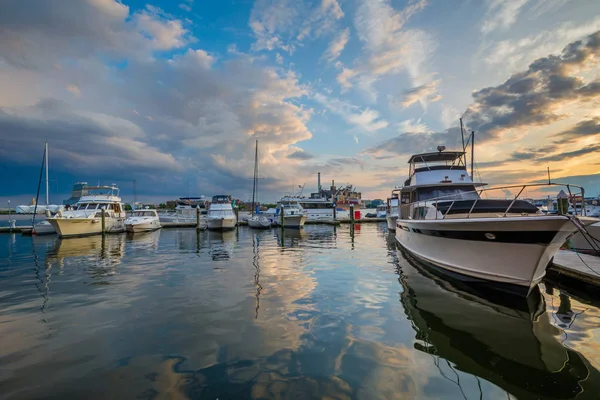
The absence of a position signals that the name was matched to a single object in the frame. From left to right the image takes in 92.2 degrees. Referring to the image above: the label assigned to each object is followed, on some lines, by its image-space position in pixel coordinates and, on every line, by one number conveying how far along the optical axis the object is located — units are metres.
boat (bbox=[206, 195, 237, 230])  31.20
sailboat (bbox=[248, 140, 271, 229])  34.34
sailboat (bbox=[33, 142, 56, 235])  27.27
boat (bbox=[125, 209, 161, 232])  28.62
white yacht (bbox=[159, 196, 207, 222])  43.72
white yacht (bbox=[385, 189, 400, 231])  26.88
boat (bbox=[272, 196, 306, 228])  33.88
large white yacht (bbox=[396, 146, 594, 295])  6.21
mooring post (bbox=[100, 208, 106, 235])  27.20
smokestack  99.88
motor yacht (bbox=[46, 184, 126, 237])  24.18
